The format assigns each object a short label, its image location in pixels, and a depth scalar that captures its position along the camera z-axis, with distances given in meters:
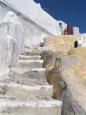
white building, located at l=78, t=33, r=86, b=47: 4.46
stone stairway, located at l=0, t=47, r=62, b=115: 1.73
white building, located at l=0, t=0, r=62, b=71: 2.56
